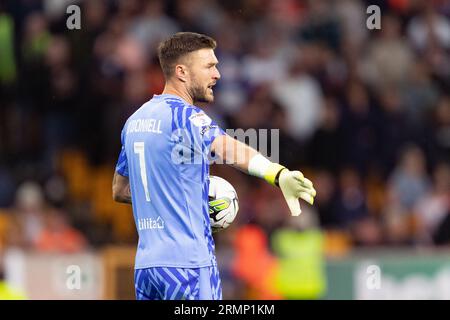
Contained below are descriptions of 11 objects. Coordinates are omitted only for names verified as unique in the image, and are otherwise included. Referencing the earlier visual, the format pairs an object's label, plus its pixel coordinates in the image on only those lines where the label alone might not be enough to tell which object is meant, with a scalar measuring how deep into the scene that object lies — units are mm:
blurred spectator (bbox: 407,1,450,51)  16953
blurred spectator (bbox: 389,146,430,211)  15945
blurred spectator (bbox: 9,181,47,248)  14453
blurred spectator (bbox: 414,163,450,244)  15289
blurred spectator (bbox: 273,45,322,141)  16109
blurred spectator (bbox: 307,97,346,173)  15883
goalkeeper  6949
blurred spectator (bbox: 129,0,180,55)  16088
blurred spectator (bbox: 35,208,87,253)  14508
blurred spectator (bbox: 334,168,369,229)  15523
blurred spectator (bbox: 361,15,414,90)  16812
